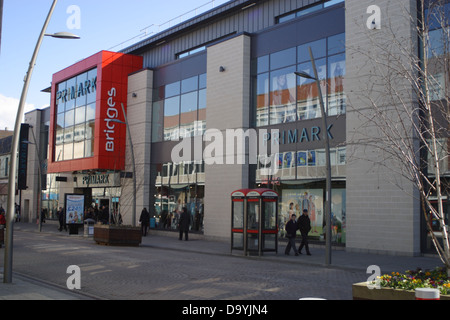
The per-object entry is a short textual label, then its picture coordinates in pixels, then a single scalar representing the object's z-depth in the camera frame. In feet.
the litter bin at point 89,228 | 96.53
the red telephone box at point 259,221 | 63.26
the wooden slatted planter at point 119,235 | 77.20
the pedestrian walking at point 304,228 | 63.46
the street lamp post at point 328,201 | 52.90
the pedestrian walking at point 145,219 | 99.60
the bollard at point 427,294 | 17.87
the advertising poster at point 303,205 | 73.97
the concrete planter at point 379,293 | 23.07
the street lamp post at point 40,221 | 114.93
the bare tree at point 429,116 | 24.40
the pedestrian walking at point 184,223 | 89.62
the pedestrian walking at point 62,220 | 116.67
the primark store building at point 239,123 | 65.05
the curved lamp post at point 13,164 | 37.04
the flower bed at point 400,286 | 23.14
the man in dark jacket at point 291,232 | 63.26
